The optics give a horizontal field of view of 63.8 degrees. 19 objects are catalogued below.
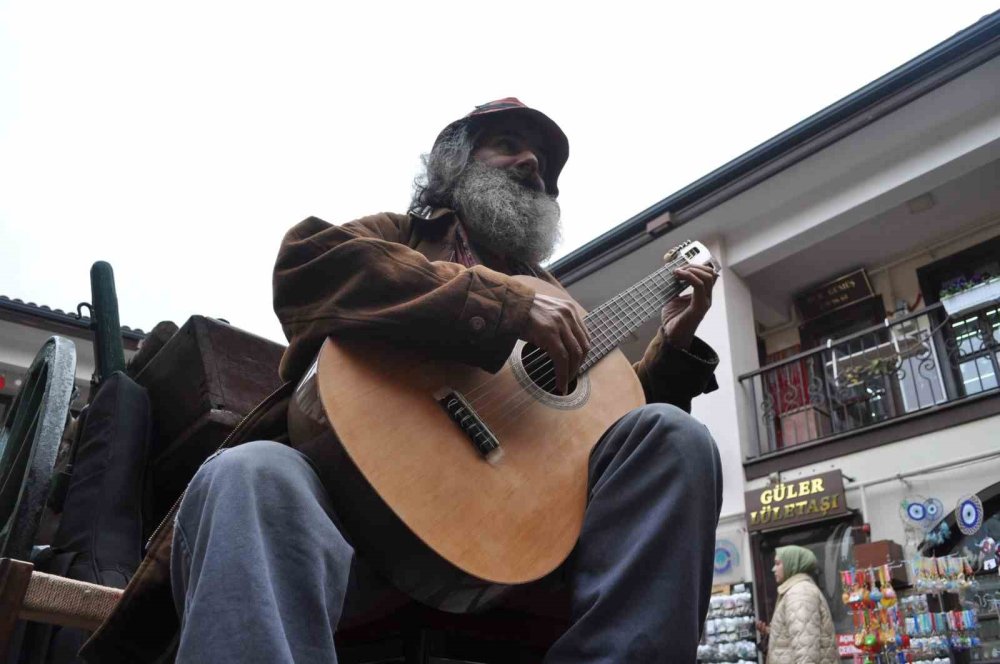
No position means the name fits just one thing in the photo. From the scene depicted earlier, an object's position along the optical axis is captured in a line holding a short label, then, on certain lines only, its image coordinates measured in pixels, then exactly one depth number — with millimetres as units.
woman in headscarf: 5715
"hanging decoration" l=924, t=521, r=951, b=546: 6961
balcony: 8188
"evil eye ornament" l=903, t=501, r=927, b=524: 7117
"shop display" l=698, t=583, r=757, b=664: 7496
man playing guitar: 950
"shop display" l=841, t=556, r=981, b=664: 6191
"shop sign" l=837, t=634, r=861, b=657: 6965
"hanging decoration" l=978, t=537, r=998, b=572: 6668
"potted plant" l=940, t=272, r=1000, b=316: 8016
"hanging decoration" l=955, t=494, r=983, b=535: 6762
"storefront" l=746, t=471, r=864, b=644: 7594
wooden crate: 1970
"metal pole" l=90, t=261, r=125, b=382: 2240
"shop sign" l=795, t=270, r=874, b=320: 9805
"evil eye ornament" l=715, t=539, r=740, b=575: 8156
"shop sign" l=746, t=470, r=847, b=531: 7695
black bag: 1758
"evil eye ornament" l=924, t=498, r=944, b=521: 7070
